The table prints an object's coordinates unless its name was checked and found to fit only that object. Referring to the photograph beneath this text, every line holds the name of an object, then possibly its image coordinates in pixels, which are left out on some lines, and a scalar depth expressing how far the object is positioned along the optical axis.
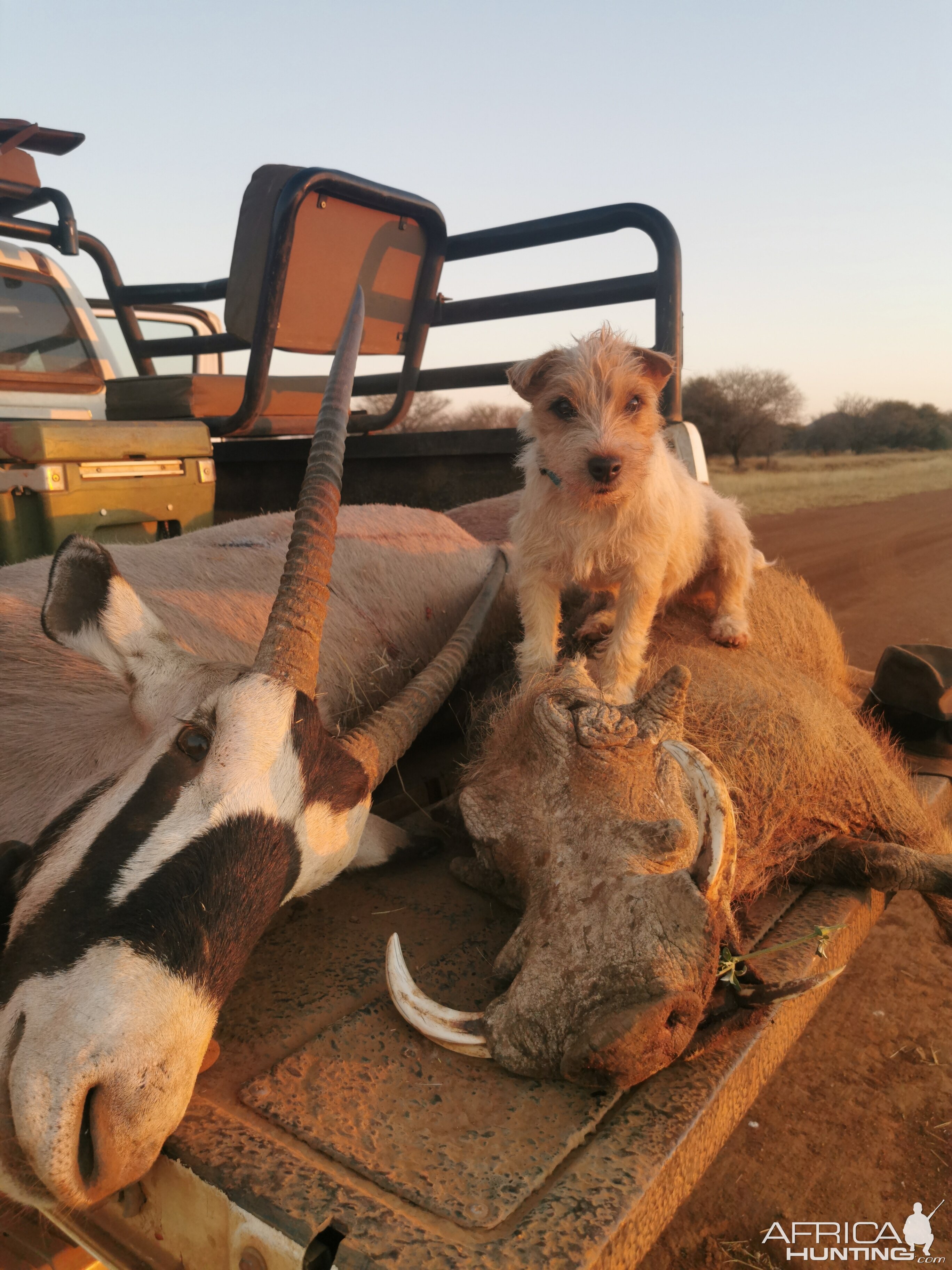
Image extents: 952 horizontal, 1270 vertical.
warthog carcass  0.72
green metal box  1.41
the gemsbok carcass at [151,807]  0.61
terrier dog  1.24
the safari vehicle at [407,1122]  0.60
